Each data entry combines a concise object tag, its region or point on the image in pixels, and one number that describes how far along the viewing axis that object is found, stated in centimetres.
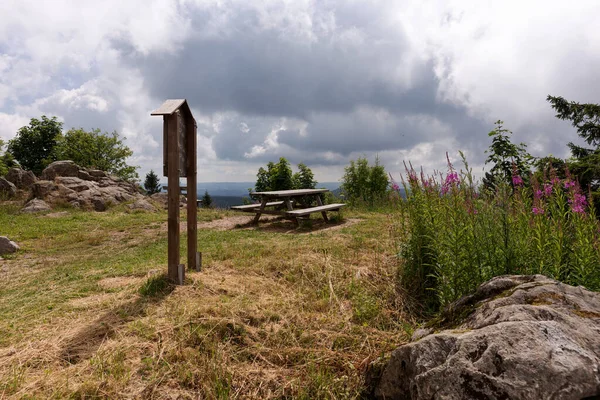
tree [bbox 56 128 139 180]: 3538
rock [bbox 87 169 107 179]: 1956
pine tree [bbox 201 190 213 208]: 3624
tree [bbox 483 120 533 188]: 742
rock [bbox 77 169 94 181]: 1845
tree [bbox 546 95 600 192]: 834
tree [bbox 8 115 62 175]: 3709
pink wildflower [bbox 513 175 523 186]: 311
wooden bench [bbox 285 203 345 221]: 895
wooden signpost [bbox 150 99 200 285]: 398
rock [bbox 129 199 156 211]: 1567
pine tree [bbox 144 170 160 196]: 4431
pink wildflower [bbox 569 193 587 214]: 261
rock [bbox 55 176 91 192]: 1590
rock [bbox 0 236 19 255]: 686
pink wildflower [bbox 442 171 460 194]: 324
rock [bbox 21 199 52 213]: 1309
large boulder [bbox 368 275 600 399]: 133
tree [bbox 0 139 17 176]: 2294
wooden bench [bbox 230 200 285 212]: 1076
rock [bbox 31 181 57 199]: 1471
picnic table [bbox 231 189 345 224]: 915
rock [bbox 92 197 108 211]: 1506
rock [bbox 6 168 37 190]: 1823
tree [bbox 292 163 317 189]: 2259
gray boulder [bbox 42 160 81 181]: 1802
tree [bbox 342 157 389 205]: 1952
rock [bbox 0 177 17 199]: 1612
